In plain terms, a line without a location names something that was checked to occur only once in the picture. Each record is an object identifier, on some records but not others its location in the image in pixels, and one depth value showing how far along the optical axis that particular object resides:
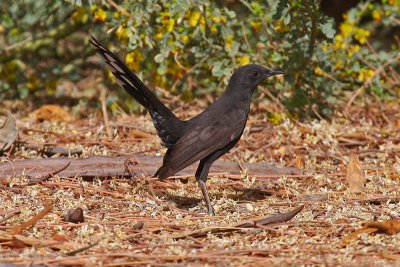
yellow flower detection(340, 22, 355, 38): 17.97
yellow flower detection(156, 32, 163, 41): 15.59
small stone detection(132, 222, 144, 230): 10.18
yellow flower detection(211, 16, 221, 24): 15.50
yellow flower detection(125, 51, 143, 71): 15.68
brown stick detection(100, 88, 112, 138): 15.64
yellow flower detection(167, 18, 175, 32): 15.22
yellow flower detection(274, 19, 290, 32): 15.58
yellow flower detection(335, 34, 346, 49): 17.33
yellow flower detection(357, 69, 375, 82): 17.31
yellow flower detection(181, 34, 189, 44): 15.55
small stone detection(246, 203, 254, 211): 11.62
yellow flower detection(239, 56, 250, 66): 15.95
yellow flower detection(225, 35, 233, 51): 16.06
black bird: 11.55
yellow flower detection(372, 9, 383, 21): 18.19
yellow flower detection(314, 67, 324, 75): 16.42
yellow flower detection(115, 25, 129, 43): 15.05
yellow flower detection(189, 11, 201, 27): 15.24
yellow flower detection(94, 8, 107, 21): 15.35
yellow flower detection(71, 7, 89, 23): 17.34
